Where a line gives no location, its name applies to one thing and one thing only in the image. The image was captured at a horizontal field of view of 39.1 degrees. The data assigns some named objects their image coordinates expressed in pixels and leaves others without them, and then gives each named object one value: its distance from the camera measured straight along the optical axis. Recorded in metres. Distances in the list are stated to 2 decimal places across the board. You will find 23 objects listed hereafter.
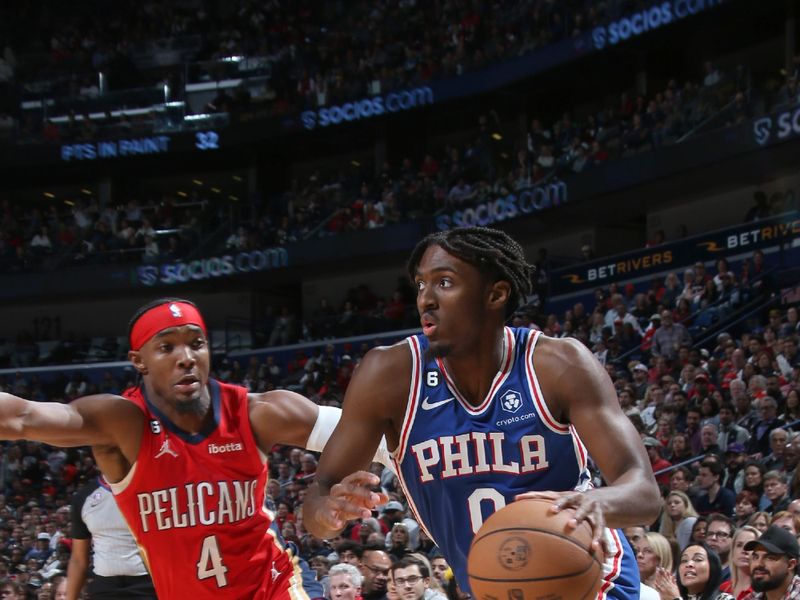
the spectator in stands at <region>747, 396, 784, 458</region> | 10.36
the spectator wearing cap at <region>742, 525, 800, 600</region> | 6.21
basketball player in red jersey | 4.44
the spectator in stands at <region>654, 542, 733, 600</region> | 6.96
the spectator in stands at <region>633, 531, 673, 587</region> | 7.02
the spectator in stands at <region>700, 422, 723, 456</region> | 10.53
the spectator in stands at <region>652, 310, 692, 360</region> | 14.20
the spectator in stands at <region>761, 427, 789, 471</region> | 9.63
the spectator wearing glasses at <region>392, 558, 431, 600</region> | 7.09
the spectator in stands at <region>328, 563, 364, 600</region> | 7.22
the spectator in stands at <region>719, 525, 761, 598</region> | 6.73
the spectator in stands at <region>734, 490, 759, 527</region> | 8.57
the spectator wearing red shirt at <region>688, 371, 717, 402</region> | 11.64
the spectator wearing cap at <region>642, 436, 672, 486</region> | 10.56
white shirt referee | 6.00
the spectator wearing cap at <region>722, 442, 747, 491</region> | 9.66
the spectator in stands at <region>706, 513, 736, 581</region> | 7.67
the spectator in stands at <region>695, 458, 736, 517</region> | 9.24
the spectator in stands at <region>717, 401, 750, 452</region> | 10.67
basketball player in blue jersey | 3.44
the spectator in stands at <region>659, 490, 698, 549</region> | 8.62
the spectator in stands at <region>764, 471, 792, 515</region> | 8.47
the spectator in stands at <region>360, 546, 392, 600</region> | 8.26
